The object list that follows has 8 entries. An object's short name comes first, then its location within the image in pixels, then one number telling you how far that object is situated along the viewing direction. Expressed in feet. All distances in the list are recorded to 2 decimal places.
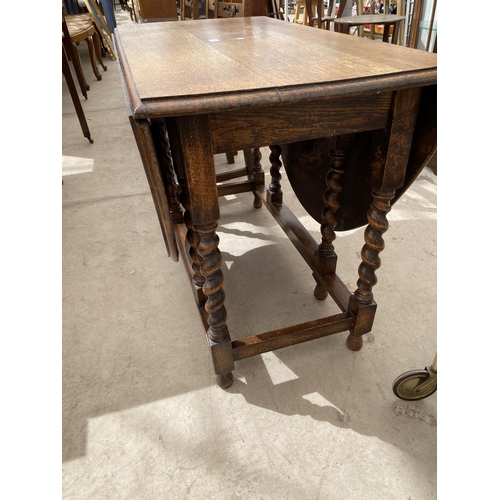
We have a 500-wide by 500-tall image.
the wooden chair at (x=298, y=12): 18.08
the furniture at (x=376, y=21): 9.47
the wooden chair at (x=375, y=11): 12.02
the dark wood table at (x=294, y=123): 2.31
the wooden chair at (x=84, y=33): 11.80
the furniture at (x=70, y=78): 9.25
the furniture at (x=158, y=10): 10.78
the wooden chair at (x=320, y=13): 11.54
